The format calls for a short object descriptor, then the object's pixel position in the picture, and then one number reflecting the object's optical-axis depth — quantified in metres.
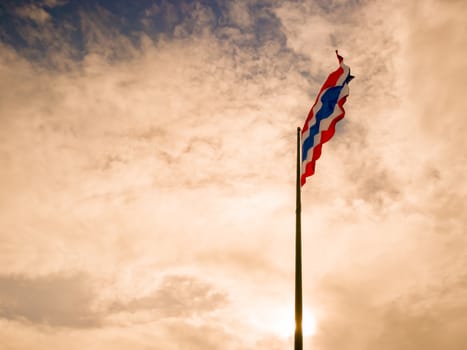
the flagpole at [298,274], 7.97
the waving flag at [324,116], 11.59
